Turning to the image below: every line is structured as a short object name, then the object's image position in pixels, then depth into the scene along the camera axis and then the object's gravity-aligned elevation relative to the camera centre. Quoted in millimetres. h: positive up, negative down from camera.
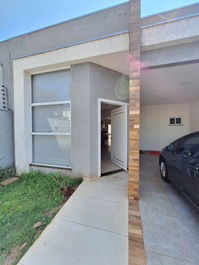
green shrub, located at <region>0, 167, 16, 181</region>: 4086 -1374
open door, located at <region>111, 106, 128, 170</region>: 4344 -301
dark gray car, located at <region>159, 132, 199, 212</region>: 2191 -736
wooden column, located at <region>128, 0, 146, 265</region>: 2561 +674
